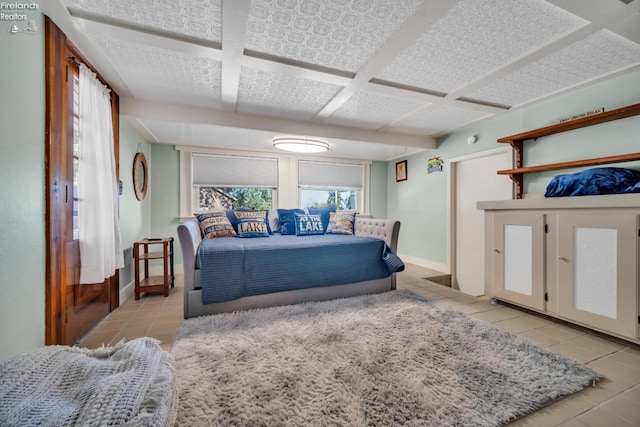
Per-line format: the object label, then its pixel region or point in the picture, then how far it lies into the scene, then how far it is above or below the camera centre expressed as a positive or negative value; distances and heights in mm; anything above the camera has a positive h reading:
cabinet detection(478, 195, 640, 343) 1742 -403
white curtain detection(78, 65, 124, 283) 1889 +221
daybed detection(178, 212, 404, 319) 2230 -587
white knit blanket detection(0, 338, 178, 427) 749 -619
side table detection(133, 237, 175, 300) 2760 -727
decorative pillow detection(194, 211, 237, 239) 3146 -174
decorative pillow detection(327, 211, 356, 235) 3521 -156
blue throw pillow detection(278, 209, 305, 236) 3592 -123
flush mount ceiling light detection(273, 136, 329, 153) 3514 +993
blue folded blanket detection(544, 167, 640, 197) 1969 +242
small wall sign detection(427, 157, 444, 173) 4141 +815
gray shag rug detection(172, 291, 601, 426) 1148 -944
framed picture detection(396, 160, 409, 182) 4969 +837
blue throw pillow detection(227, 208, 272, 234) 3473 -44
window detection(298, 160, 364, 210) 4898 +576
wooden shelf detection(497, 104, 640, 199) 2066 +831
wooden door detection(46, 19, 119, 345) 1544 +80
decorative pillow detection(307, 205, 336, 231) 3834 -5
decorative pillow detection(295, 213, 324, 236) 3463 -190
